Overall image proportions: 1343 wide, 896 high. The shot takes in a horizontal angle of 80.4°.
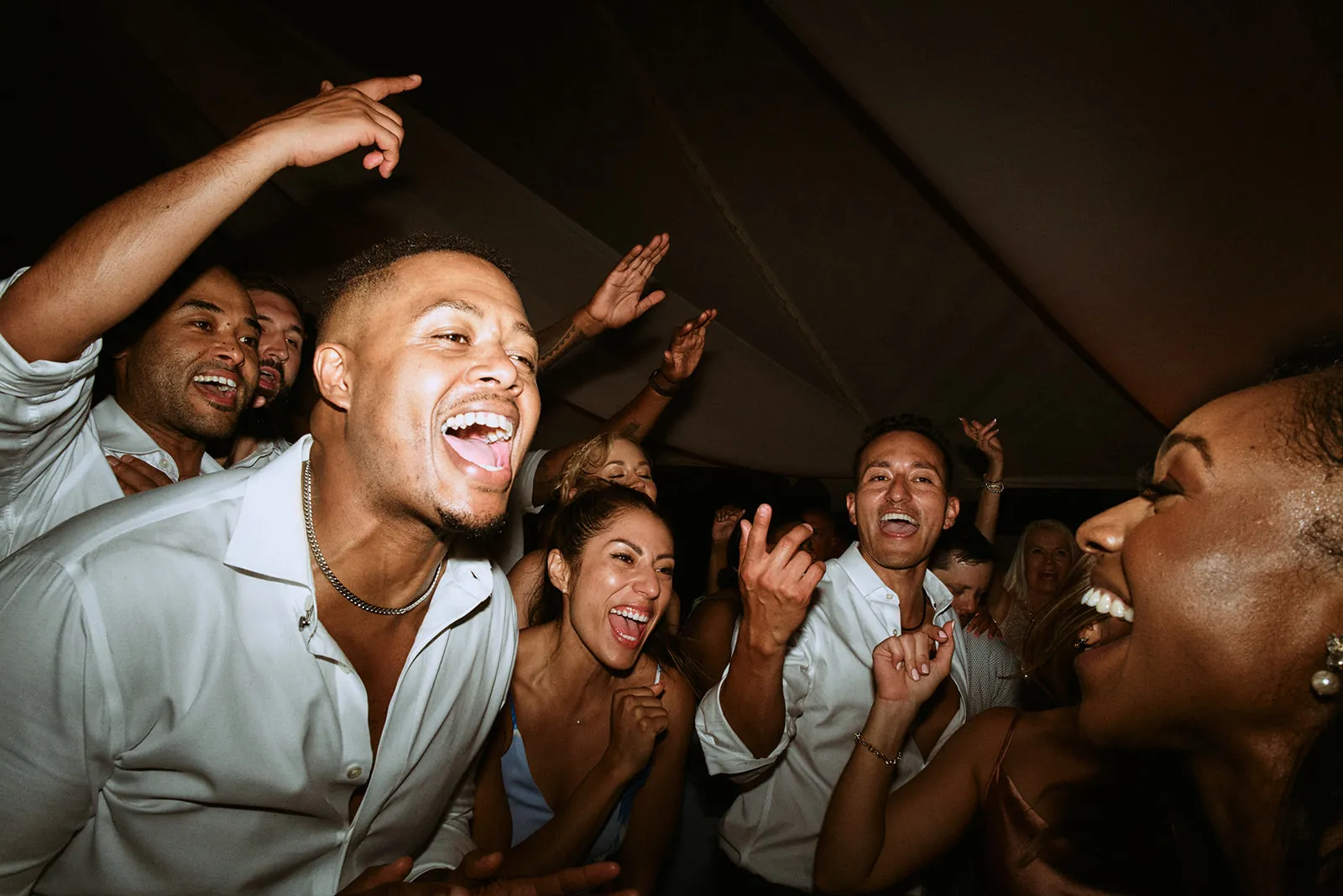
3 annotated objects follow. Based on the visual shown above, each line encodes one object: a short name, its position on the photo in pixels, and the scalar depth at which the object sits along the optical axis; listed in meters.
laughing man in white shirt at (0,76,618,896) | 0.54
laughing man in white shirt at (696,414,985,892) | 0.77
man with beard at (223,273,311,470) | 1.09
